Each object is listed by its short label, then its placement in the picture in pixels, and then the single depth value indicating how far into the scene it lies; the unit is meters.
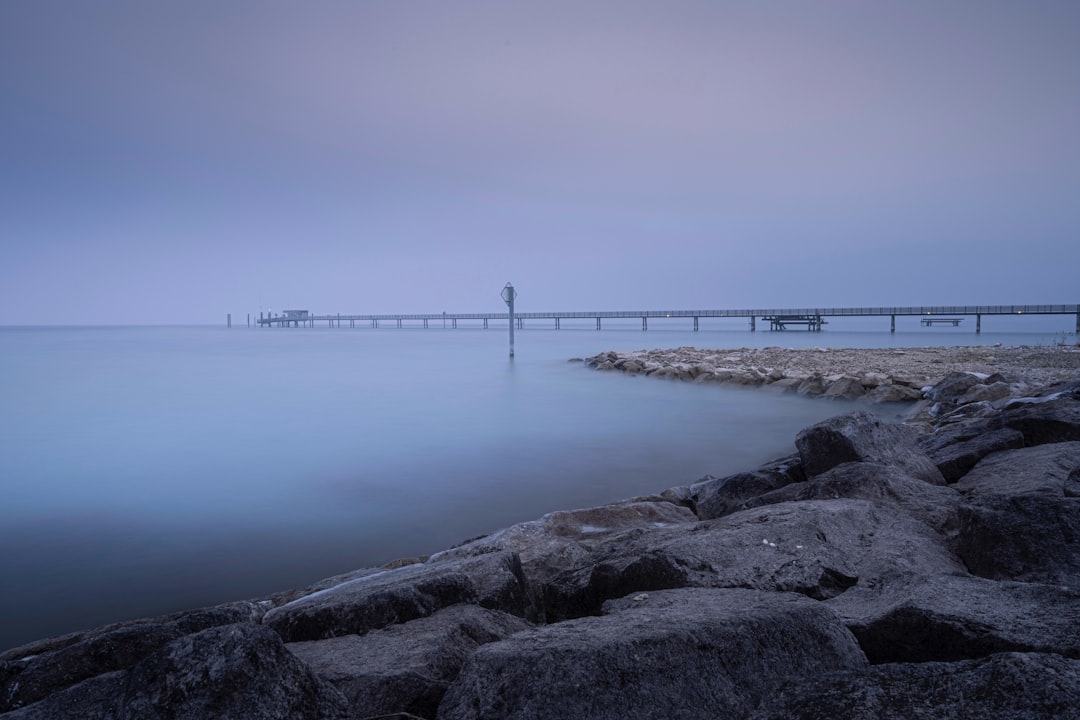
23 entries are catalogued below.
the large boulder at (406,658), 1.76
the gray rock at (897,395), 12.26
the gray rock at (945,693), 1.24
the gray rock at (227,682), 1.42
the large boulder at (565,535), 3.72
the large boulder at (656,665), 1.50
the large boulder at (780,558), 2.62
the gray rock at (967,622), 1.65
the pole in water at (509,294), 20.79
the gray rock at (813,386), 13.79
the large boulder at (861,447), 4.32
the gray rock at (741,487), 4.56
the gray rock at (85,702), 1.54
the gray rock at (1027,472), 3.58
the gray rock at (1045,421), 4.84
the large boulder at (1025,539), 2.47
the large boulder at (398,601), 2.41
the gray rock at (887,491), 3.41
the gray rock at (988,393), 9.18
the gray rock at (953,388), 10.41
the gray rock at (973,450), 4.66
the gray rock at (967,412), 8.12
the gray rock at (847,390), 13.12
